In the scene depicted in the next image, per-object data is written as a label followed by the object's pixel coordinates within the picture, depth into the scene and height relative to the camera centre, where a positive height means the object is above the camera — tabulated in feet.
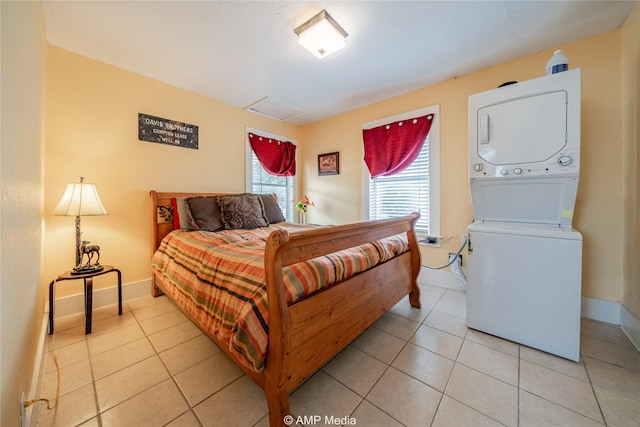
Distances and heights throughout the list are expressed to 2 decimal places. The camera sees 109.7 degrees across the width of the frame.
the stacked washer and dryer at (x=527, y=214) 4.78 -0.06
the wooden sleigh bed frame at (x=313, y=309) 3.16 -1.76
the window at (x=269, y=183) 11.14 +1.66
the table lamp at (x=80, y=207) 5.84 +0.19
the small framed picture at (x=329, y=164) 11.92 +2.67
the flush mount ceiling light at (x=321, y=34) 5.49 +4.56
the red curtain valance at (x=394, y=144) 9.16 +2.97
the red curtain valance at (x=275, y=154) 11.34 +3.16
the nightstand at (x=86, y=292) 5.71 -1.99
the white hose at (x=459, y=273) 8.11 -2.24
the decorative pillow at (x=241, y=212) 8.19 +0.05
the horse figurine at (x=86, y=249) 6.15 -0.95
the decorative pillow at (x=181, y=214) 7.76 -0.01
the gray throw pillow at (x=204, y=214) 7.79 -0.01
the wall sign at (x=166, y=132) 8.05 +3.14
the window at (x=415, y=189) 8.95 +1.01
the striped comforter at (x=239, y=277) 3.36 -1.23
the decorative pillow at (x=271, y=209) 9.73 +0.16
